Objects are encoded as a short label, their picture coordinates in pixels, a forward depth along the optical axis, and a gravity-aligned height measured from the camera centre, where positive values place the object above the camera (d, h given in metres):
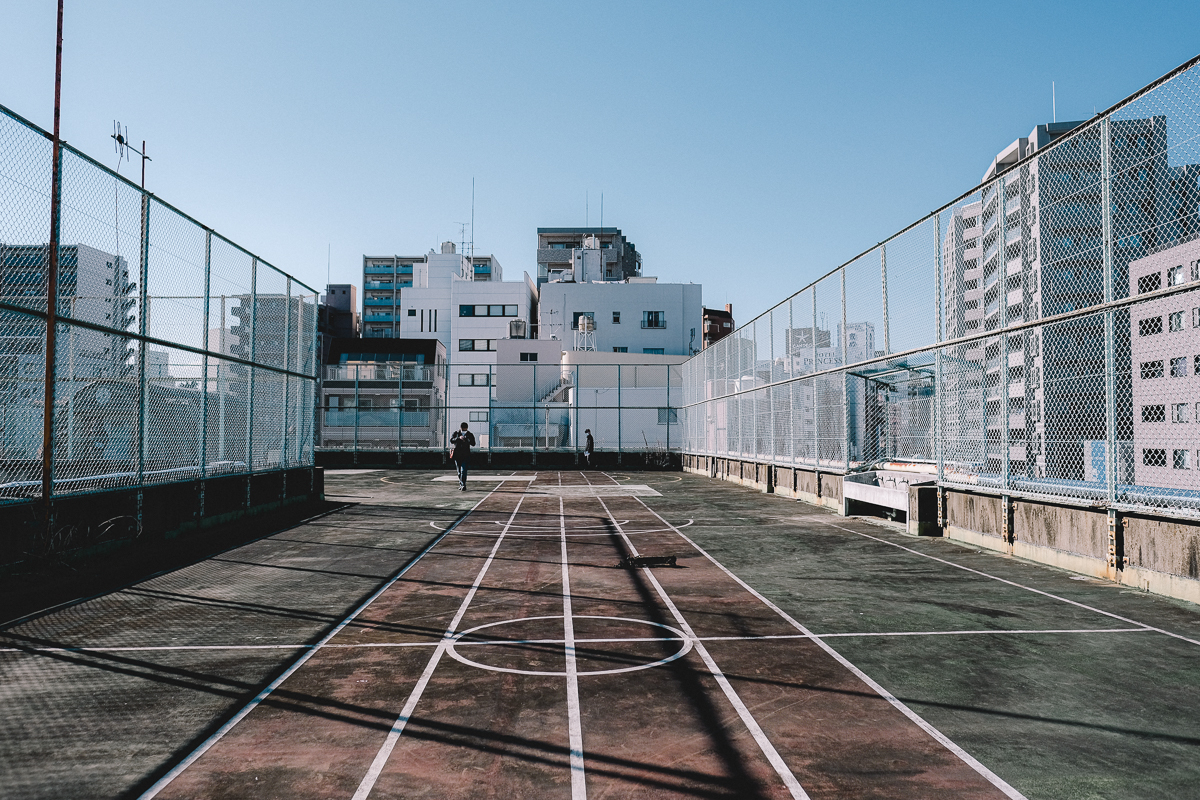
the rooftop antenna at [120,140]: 20.91 +8.10
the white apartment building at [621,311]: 67.25 +10.63
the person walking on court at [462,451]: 21.86 -0.68
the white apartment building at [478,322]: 71.25 +10.70
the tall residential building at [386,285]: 109.75 +21.65
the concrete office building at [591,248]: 86.31 +22.07
